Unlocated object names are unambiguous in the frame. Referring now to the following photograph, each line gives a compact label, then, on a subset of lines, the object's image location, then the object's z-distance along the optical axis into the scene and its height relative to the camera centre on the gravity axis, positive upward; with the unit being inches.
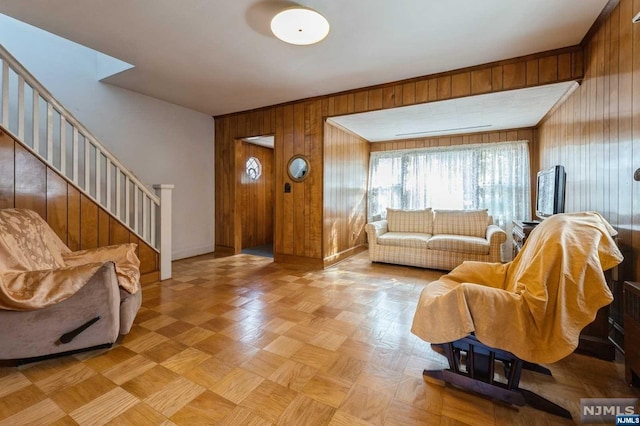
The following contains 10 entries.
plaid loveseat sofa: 146.1 -16.4
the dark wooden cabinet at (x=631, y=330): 53.8 -24.5
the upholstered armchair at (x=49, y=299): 59.6 -21.7
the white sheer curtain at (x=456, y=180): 180.4 +22.6
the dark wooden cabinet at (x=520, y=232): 98.7 -8.9
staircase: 89.8 +20.4
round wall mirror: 159.2 +24.9
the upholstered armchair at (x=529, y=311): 45.3 -18.5
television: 110.5 +8.3
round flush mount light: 77.0 +55.5
